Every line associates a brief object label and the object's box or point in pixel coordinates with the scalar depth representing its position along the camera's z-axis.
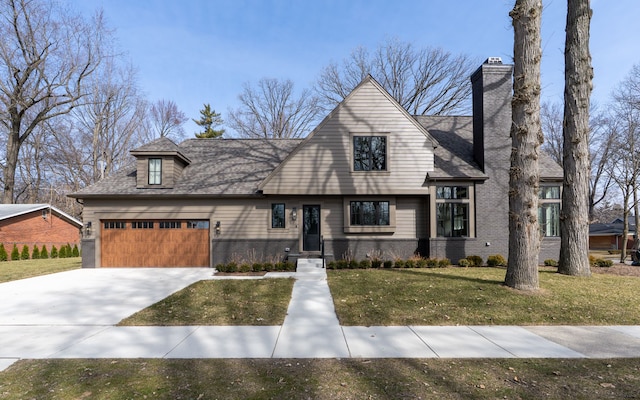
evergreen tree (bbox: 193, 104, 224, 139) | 39.77
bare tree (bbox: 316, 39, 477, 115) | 28.81
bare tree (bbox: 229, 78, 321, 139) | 35.23
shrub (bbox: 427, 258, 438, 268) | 13.27
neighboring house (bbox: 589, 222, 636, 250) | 35.38
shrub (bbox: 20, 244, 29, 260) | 21.48
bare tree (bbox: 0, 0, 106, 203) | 22.30
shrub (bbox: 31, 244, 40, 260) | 21.98
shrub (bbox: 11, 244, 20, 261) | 21.05
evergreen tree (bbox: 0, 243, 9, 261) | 20.31
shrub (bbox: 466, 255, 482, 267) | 13.68
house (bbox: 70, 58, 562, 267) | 14.43
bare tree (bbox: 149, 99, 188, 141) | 37.53
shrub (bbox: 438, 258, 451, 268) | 13.30
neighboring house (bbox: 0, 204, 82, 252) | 22.34
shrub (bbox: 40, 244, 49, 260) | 22.53
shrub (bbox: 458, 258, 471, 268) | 13.50
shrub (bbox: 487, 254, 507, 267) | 13.59
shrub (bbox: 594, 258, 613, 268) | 13.41
